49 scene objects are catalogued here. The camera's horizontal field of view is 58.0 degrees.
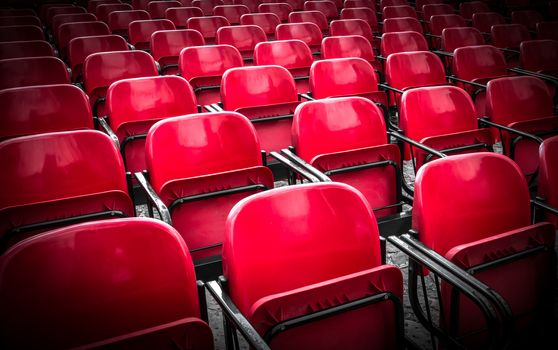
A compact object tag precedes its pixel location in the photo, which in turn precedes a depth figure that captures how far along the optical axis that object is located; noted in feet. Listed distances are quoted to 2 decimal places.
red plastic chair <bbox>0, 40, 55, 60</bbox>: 12.03
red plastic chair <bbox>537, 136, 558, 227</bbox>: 6.24
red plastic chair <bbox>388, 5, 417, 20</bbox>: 19.41
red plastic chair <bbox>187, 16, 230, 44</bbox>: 16.43
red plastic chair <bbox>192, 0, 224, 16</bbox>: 19.69
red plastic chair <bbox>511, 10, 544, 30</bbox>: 19.41
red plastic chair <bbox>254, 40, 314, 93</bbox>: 12.57
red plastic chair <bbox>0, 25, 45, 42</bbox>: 13.96
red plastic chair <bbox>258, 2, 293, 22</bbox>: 19.81
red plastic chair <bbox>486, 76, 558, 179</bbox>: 9.17
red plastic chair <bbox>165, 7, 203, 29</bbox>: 17.90
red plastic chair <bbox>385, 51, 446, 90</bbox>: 11.82
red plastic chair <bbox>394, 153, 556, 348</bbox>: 5.07
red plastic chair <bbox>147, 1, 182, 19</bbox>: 18.69
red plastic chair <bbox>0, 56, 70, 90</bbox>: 10.39
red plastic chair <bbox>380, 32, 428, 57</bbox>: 14.68
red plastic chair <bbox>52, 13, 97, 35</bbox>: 16.16
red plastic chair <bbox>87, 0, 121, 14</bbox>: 18.92
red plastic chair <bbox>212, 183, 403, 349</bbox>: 4.33
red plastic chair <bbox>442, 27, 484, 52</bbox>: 15.62
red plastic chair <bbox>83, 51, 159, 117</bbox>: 10.83
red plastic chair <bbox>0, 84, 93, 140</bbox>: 8.16
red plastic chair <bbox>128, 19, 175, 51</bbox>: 15.46
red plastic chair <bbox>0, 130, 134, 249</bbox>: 5.78
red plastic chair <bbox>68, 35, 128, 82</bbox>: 12.75
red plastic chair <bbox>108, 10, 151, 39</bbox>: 16.93
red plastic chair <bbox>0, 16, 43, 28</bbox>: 15.85
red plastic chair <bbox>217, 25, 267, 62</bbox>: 14.71
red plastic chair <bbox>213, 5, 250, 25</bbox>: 18.78
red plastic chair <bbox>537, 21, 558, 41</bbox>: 16.53
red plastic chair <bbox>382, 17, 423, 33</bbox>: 17.42
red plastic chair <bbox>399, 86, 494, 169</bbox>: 8.45
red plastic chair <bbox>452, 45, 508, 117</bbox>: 12.62
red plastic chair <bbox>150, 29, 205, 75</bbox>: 13.76
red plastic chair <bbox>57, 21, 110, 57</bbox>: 14.49
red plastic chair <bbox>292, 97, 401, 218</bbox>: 7.70
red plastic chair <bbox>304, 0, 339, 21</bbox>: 20.59
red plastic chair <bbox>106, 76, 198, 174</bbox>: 8.44
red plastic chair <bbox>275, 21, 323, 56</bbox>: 15.58
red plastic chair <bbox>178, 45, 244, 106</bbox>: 11.44
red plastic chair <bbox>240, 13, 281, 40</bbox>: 17.48
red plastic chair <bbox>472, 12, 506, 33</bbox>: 18.67
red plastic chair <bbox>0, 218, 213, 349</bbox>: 3.84
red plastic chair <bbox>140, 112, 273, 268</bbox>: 6.64
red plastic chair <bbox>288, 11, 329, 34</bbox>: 18.11
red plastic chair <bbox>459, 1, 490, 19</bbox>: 20.92
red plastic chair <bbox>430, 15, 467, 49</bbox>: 18.51
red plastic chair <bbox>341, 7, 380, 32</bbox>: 19.19
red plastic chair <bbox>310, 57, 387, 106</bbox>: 10.81
